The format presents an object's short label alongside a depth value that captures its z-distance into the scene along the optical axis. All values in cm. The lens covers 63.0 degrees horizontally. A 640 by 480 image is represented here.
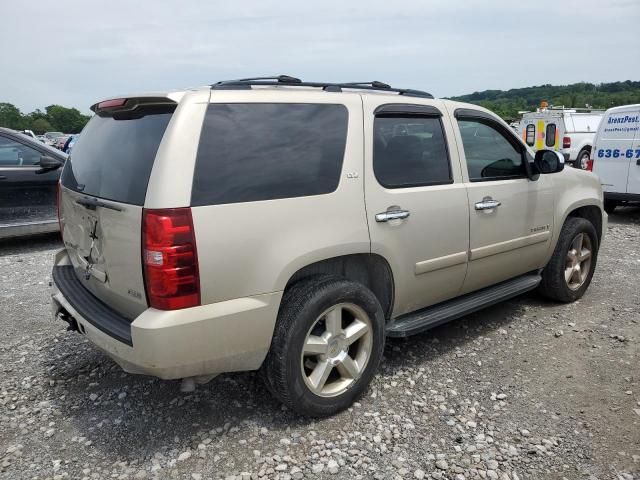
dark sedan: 665
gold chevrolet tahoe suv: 240
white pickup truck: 1548
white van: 854
